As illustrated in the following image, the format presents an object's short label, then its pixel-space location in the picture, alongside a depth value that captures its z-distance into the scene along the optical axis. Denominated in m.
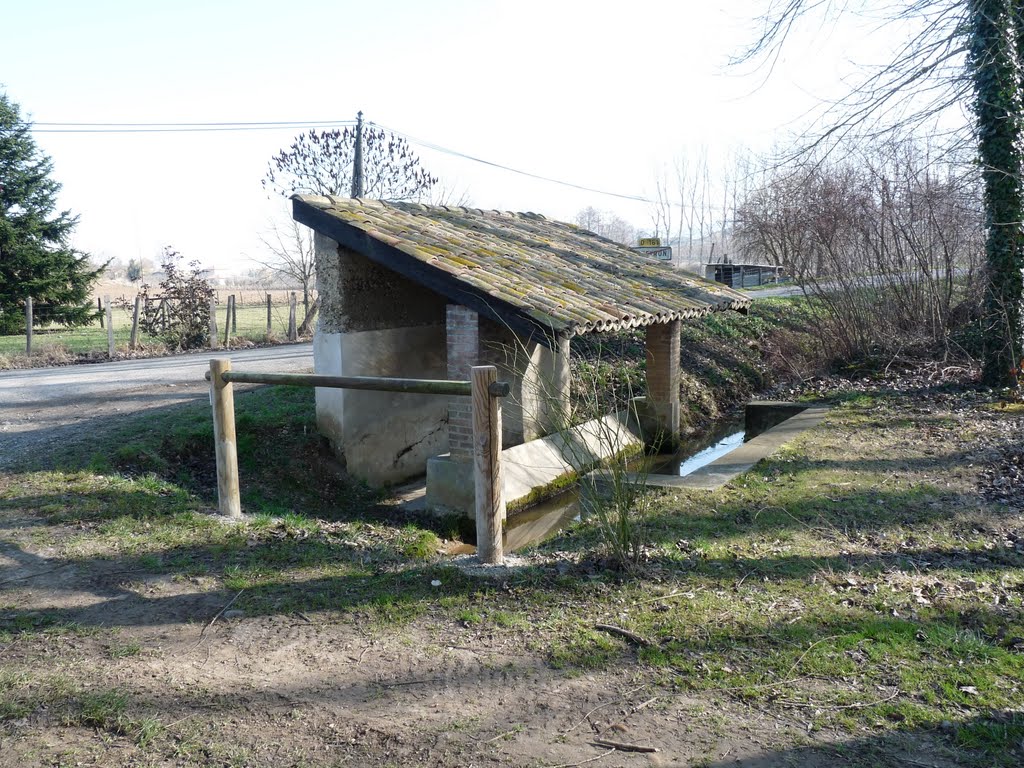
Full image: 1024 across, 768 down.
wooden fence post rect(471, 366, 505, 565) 4.68
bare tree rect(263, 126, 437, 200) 21.69
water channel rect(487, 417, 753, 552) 7.66
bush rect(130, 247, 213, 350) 19.66
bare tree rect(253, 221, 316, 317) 25.03
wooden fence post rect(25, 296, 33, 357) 17.04
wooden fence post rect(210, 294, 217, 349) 19.36
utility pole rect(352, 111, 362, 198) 20.21
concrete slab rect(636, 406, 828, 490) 7.45
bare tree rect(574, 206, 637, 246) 84.81
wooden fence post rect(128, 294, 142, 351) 18.32
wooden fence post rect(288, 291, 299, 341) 21.23
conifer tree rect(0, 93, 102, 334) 22.05
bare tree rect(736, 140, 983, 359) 13.23
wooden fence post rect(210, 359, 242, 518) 5.94
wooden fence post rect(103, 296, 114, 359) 16.80
